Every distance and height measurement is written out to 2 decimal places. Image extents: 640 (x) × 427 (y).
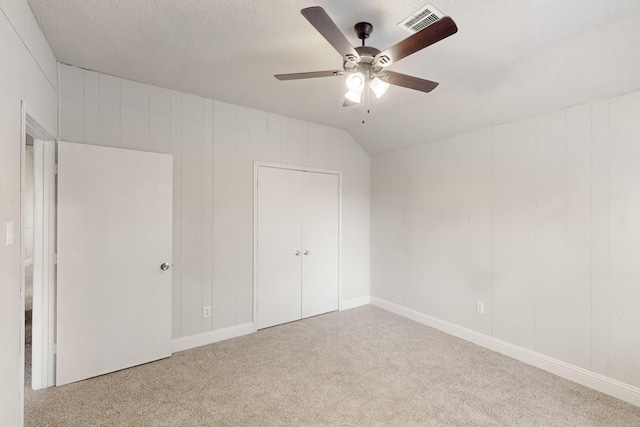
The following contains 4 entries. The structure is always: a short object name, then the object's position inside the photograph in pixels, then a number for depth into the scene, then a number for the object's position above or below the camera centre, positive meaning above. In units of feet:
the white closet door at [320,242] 13.11 -1.24
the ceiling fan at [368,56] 4.64 +2.96
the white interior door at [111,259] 8.07 -1.28
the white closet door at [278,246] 11.90 -1.30
